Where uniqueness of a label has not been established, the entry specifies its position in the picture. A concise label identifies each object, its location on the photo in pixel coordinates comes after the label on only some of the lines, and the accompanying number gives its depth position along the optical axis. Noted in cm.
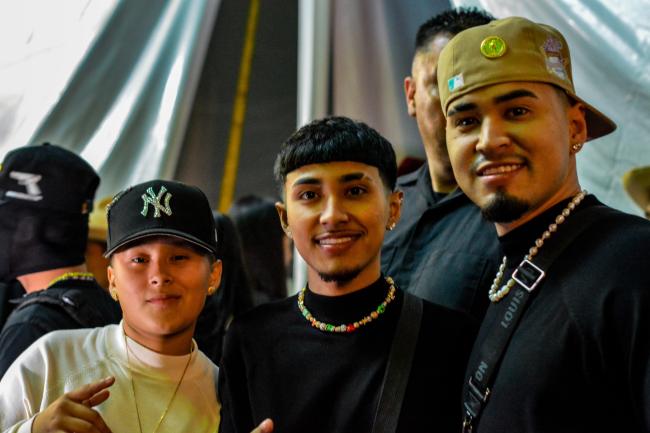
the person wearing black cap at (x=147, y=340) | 135
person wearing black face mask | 177
